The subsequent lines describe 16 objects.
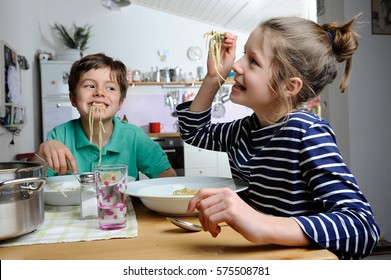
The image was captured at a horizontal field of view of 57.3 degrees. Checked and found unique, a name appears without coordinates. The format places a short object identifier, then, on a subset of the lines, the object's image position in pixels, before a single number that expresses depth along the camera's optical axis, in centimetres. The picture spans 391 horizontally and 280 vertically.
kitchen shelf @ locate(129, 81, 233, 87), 422
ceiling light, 359
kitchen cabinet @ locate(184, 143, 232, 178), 386
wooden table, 50
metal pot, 51
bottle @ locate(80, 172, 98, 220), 69
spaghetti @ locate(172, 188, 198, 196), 74
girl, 52
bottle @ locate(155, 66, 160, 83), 427
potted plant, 400
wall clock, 441
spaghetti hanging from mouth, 116
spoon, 60
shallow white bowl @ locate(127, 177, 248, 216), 66
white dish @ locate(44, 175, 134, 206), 78
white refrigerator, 367
